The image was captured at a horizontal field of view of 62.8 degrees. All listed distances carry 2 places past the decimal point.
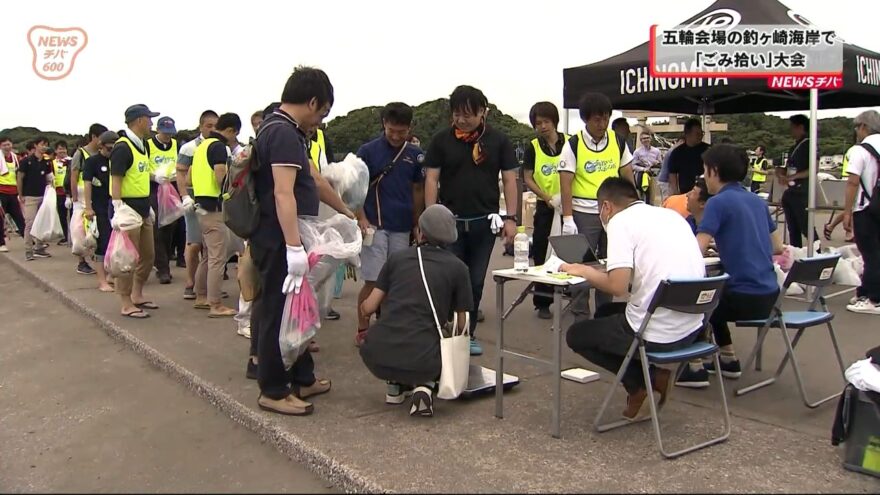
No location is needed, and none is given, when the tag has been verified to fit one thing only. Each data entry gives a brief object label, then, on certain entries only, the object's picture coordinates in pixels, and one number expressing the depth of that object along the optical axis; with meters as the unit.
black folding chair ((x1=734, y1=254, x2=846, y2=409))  3.96
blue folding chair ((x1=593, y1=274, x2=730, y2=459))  3.23
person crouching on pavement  3.72
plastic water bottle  3.97
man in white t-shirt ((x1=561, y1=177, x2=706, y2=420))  3.43
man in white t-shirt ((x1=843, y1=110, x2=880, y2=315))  6.17
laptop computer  4.33
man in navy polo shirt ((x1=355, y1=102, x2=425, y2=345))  5.23
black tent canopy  6.72
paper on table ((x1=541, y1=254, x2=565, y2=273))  3.82
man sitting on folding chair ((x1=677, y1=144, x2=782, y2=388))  4.10
